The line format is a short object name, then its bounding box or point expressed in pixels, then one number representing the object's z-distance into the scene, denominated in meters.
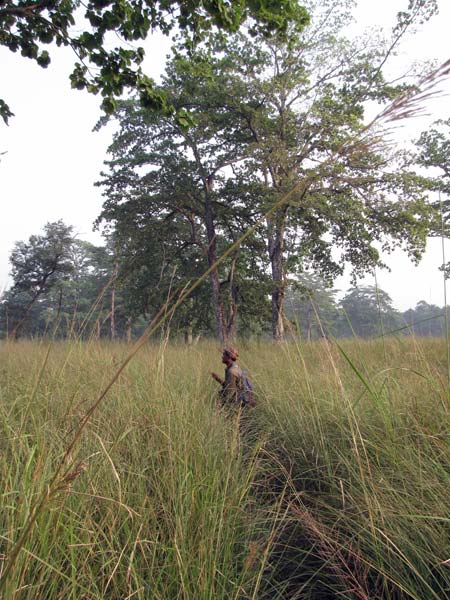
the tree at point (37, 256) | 27.66
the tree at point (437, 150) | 18.60
